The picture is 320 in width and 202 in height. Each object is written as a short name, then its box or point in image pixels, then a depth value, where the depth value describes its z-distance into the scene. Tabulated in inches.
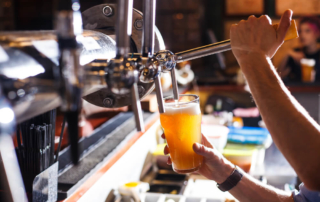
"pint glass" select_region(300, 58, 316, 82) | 190.7
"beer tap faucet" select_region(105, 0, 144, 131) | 21.9
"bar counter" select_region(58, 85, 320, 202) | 55.2
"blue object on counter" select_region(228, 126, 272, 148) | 96.5
